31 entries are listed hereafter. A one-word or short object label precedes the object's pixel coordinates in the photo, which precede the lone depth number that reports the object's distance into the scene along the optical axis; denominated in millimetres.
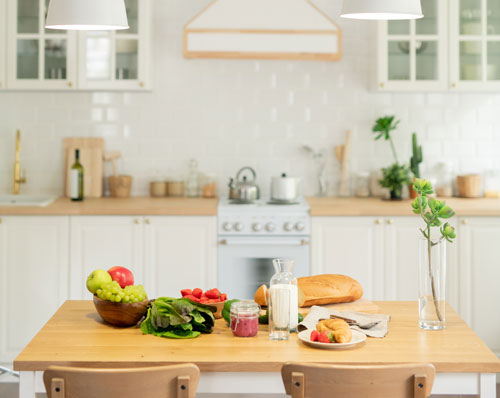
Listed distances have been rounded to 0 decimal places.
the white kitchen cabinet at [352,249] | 4664
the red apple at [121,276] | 2518
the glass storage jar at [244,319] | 2365
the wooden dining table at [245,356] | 2133
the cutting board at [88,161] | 5238
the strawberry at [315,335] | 2279
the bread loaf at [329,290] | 2752
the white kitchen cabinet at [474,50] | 4930
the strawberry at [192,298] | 2566
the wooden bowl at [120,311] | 2424
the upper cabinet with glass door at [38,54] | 4898
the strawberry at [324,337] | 2264
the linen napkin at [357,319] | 2420
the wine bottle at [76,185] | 4992
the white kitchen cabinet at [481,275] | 4652
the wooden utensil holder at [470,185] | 5184
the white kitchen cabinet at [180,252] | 4648
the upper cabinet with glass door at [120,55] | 4891
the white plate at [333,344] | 2238
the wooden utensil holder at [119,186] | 5191
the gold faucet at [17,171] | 5211
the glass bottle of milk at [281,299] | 2330
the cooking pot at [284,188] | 4797
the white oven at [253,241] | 4633
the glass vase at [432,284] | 2441
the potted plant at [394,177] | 4965
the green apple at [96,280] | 2438
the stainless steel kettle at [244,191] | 4812
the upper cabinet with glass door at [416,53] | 4934
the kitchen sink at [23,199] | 5182
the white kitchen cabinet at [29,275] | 4617
